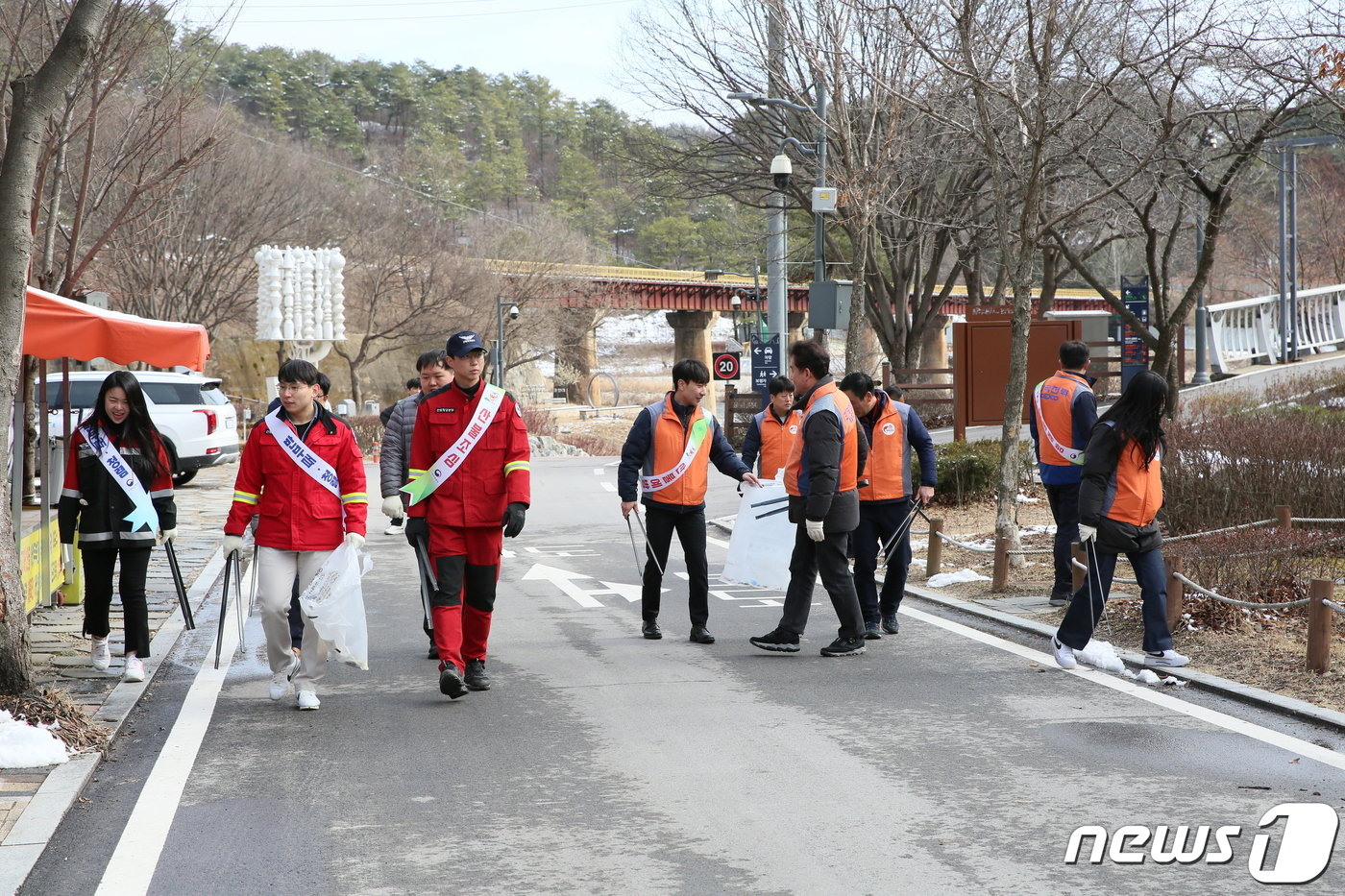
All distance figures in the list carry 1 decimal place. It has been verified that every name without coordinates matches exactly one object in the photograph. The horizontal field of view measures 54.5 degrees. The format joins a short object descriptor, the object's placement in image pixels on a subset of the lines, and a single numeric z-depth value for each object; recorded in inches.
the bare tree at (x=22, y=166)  256.5
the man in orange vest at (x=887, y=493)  356.8
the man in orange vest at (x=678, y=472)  343.6
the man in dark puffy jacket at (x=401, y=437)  301.2
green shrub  647.8
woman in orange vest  287.4
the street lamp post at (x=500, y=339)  2087.8
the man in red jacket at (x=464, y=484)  273.0
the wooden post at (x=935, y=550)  462.7
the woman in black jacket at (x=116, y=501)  292.5
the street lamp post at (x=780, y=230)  778.2
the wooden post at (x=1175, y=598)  331.9
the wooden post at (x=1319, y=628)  273.0
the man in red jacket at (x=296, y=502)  267.4
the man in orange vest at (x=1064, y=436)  372.2
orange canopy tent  338.6
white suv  855.7
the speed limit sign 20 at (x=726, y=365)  1212.5
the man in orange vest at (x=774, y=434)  403.5
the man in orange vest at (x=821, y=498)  309.7
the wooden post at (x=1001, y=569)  410.9
